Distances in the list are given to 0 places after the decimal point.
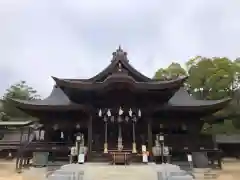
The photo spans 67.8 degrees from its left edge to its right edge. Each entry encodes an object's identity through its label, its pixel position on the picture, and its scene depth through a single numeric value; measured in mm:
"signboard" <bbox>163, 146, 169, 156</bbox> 10776
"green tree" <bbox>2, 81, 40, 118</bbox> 35370
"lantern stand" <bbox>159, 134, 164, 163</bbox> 11129
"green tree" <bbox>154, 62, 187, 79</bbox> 32133
